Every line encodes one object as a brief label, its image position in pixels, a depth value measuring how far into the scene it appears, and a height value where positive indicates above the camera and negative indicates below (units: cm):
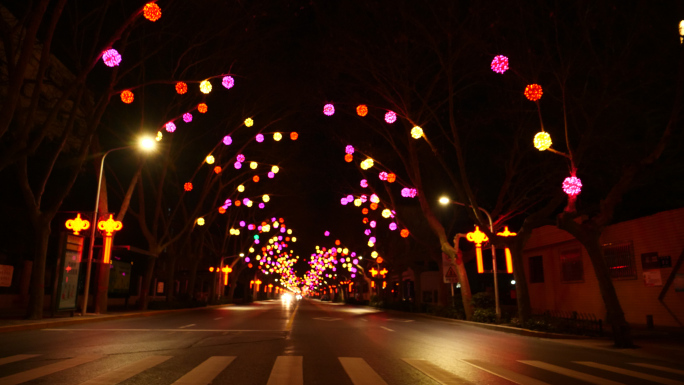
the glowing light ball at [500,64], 1480 +681
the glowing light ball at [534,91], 1449 +584
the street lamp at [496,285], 2218 +24
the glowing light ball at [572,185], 1459 +311
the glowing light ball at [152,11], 1342 +757
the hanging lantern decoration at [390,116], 2012 +706
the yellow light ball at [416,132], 1893 +605
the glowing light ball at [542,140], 1462 +443
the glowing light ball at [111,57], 1525 +717
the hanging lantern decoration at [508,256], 2202 +154
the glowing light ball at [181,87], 1785 +738
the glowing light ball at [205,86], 1711 +707
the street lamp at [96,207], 2061 +355
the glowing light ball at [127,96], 1693 +659
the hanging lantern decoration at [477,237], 2309 +251
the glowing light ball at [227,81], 1850 +777
